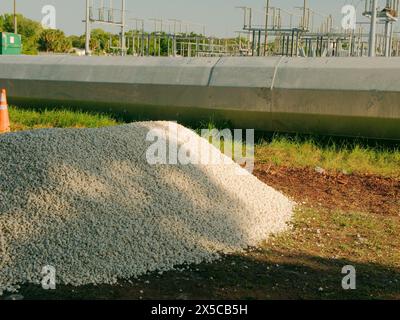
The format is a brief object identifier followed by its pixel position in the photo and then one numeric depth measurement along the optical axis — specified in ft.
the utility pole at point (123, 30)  65.57
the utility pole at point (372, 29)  41.24
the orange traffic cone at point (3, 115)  31.81
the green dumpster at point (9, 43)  83.56
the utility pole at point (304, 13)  61.52
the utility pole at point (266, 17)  59.96
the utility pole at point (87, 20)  65.75
